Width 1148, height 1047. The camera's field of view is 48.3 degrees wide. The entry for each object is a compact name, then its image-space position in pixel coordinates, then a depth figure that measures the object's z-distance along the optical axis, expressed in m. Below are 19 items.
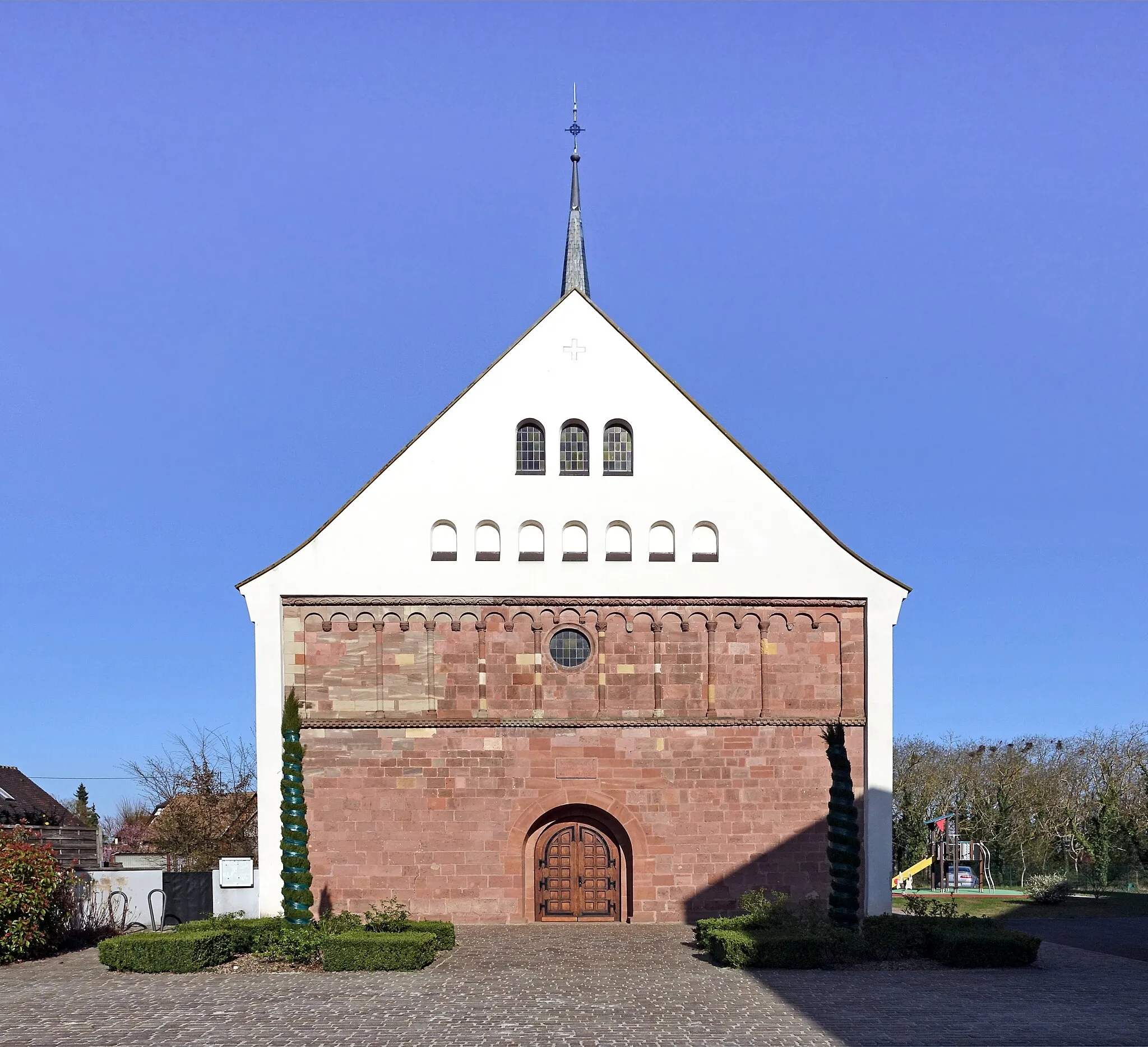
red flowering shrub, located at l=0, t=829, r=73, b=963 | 21.39
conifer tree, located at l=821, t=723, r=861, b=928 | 20.80
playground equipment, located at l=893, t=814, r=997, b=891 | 42.06
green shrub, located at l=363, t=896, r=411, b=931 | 21.36
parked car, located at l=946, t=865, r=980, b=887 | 47.24
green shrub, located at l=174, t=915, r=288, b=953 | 20.75
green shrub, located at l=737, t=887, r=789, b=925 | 21.61
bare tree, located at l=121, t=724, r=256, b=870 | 34.09
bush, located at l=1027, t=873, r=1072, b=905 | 36.97
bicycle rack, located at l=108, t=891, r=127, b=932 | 25.86
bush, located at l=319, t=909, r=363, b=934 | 20.66
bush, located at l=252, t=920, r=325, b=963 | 19.70
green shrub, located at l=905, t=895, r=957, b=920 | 22.41
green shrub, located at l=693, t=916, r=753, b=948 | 21.11
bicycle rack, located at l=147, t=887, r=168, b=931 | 26.31
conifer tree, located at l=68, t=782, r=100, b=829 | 71.94
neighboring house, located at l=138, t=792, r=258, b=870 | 34.03
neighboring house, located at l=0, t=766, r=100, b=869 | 26.50
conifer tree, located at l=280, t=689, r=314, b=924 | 20.64
